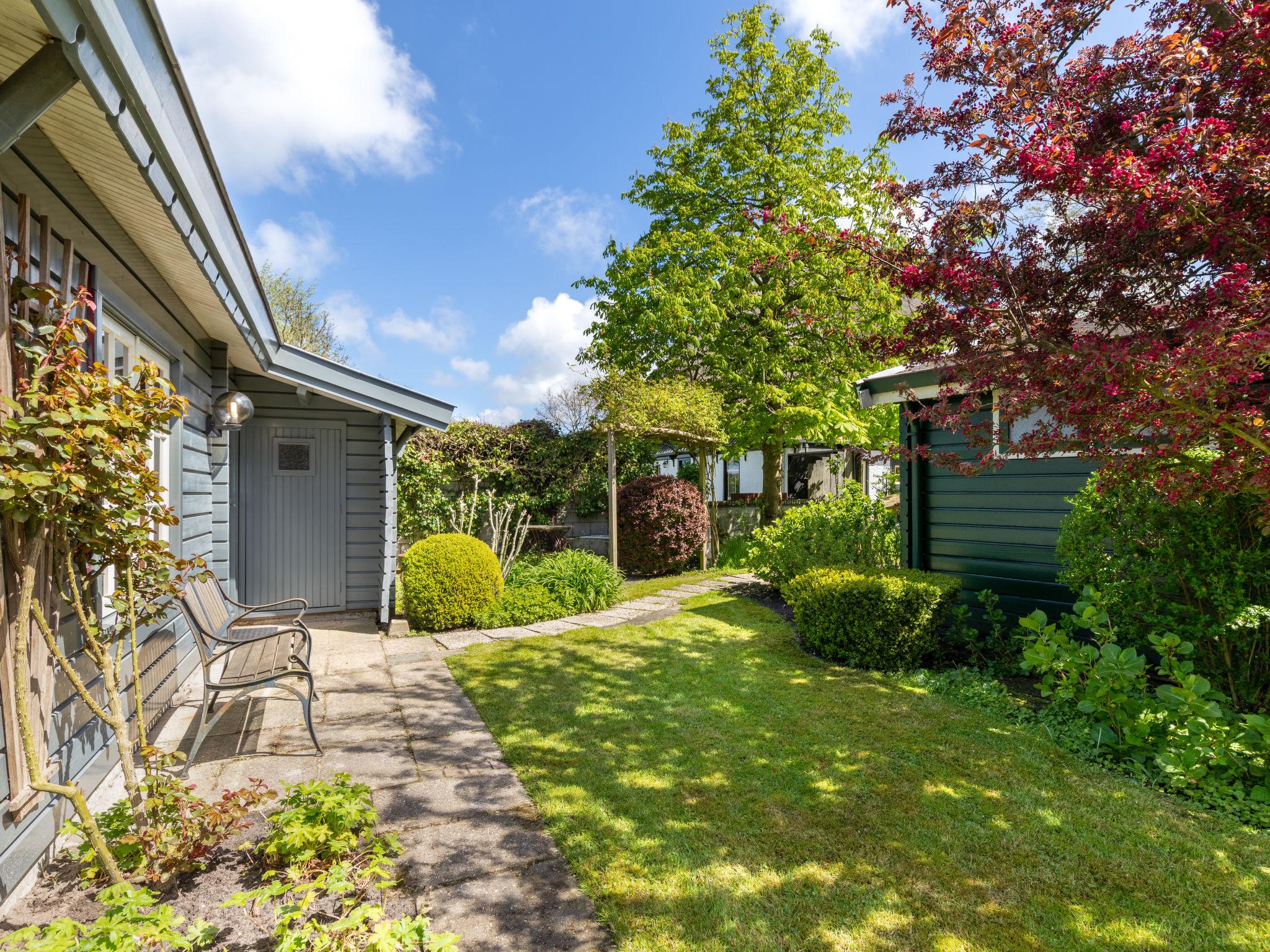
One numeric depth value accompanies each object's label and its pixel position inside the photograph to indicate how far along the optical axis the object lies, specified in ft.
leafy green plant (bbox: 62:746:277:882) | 7.25
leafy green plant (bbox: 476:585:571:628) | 21.91
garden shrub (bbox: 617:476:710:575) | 32.86
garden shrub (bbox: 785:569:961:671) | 16.48
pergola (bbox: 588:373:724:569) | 29.01
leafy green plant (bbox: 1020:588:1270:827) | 10.03
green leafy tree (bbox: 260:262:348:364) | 67.97
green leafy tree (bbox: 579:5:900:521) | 35.58
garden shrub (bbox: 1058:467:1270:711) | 11.25
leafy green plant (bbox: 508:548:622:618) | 23.90
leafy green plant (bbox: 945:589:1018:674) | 16.72
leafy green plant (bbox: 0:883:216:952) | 5.32
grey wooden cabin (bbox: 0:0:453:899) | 5.62
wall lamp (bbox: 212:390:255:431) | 17.89
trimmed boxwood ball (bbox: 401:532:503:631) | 21.02
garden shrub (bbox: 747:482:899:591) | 22.67
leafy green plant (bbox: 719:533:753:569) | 34.95
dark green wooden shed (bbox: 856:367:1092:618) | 16.30
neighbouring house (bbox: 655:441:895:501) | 51.19
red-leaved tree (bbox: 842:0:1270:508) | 8.61
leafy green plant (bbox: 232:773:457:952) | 5.96
